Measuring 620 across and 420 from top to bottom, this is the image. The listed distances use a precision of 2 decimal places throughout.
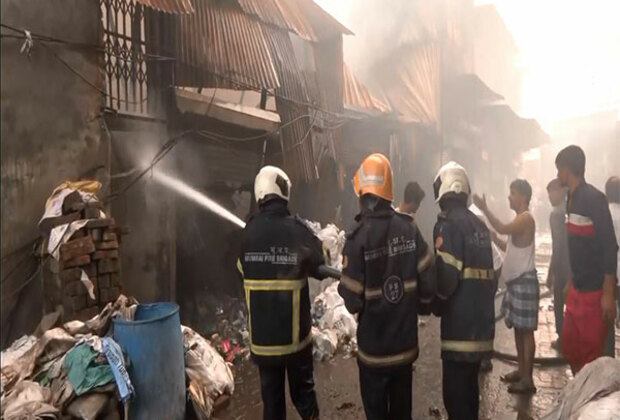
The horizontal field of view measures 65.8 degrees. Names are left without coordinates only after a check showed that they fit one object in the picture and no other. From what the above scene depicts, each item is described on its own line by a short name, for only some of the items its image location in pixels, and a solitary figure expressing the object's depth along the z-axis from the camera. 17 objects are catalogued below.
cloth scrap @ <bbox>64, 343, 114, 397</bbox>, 3.52
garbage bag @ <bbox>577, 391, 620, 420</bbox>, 2.91
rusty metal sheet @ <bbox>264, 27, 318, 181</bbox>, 8.25
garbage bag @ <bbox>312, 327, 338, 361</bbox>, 6.21
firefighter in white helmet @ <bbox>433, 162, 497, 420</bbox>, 3.42
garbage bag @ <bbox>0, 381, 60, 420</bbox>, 3.20
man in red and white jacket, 4.12
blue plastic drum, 3.78
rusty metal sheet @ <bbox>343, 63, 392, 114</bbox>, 11.76
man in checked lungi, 4.98
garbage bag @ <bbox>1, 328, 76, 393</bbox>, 3.51
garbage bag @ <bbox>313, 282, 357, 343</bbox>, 6.84
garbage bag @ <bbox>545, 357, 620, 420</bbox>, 3.07
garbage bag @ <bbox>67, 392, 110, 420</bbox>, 3.48
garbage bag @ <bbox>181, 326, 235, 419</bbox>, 4.37
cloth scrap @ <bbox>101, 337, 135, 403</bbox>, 3.56
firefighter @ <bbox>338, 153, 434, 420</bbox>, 3.20
